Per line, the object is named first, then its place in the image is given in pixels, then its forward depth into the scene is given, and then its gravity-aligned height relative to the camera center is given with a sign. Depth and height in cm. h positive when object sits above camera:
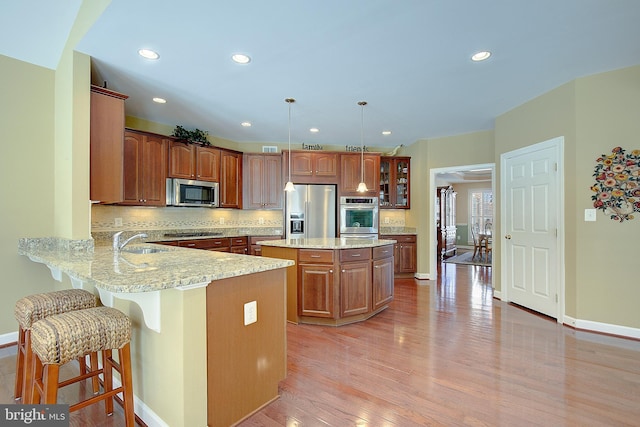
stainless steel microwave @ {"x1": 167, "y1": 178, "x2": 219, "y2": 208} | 443 +36
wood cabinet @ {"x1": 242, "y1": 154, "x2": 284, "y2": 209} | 548 +63
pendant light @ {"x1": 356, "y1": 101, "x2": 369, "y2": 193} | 385 +135
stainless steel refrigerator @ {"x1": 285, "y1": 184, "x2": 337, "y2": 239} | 536 +7
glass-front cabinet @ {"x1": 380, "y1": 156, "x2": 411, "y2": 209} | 597 +66
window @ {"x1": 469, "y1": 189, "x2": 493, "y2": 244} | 1021 +27
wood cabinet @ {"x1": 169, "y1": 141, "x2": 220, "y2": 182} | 446 +85
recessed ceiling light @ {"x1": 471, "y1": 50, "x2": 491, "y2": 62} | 263 +141
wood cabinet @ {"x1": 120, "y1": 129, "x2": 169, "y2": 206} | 399 +66
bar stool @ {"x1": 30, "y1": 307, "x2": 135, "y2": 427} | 133 -58
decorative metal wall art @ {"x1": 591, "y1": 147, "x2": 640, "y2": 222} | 292 +30
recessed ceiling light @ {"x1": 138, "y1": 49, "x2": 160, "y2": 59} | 259 +142
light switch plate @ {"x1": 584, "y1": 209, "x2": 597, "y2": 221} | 309 +1
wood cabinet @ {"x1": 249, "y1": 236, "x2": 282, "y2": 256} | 521 -48
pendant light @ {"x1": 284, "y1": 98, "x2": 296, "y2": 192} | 366 +142
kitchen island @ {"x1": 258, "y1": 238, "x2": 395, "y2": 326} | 319 -70
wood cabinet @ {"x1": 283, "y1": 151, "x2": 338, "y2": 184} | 544 +88
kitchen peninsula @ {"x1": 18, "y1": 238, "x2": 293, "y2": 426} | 144 -61
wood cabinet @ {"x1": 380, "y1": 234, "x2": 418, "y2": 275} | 568 -71
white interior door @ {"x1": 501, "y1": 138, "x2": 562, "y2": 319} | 344 -13
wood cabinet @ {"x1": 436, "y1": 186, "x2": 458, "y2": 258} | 841 -22
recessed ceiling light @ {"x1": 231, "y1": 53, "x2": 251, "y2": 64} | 268 +142
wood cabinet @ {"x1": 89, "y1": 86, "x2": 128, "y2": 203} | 272 +66
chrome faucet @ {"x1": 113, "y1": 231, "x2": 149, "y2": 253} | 234 -21
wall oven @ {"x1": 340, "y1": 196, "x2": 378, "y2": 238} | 550 -1
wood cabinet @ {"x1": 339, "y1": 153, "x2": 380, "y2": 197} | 554 +78
